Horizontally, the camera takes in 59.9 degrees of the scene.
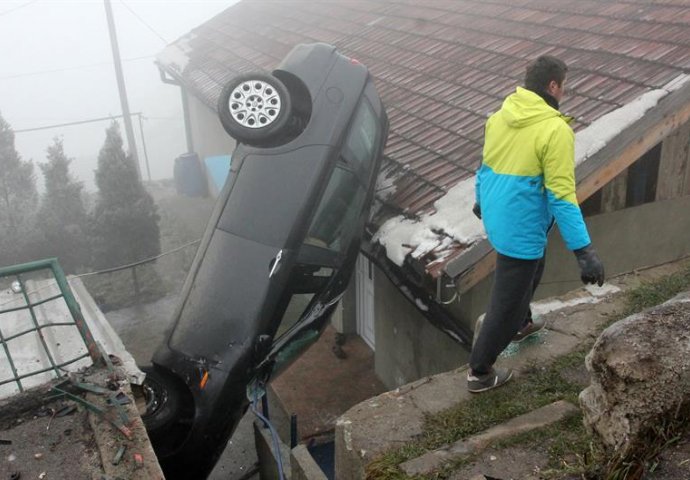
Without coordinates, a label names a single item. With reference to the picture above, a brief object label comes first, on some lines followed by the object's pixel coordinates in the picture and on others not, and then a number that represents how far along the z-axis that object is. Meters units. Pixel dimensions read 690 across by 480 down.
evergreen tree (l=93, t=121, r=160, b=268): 11.95
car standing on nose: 4.68
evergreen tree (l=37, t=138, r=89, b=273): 12.36
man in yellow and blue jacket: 2.71
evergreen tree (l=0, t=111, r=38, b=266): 12.27
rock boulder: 2.14
